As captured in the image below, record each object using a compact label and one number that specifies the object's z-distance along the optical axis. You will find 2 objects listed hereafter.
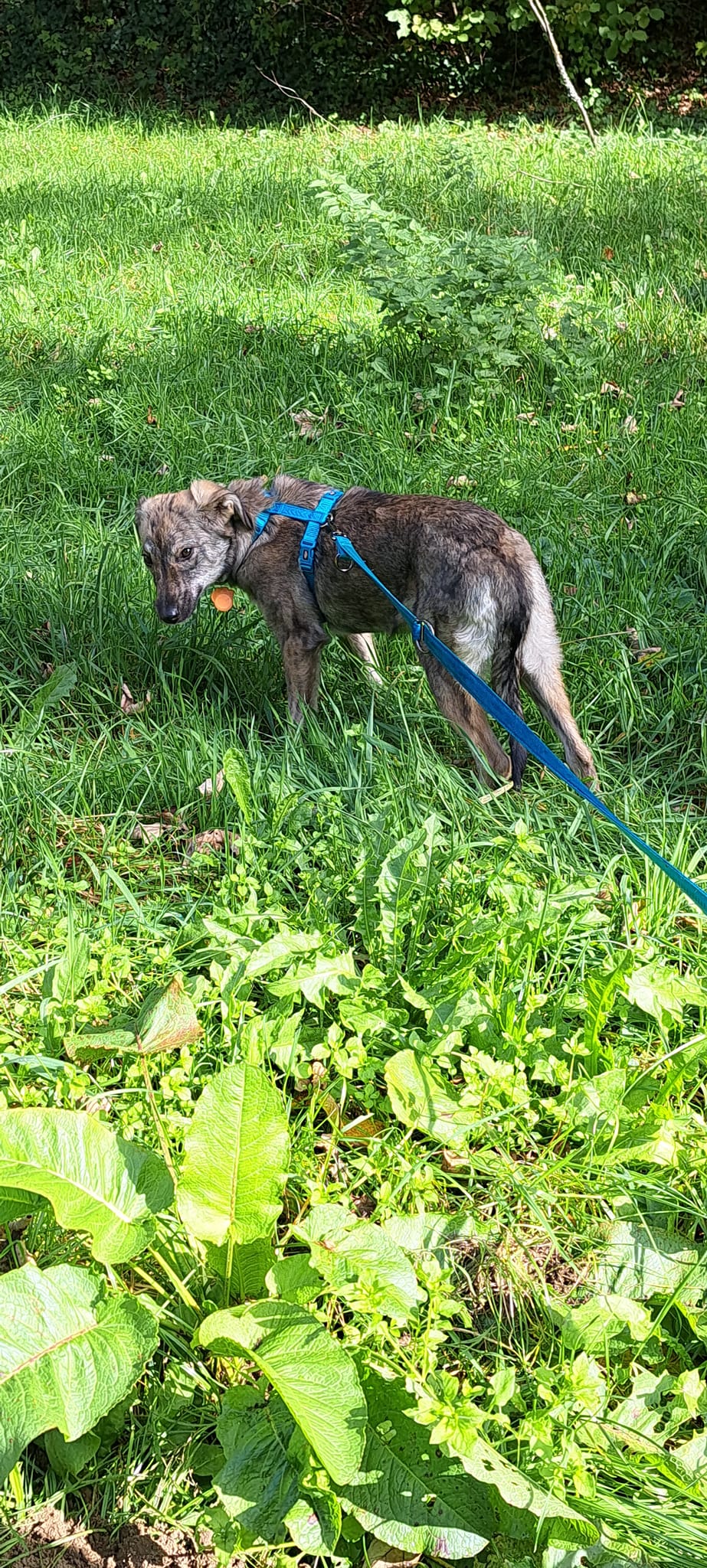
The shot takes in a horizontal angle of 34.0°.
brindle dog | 3.86
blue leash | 2.23
